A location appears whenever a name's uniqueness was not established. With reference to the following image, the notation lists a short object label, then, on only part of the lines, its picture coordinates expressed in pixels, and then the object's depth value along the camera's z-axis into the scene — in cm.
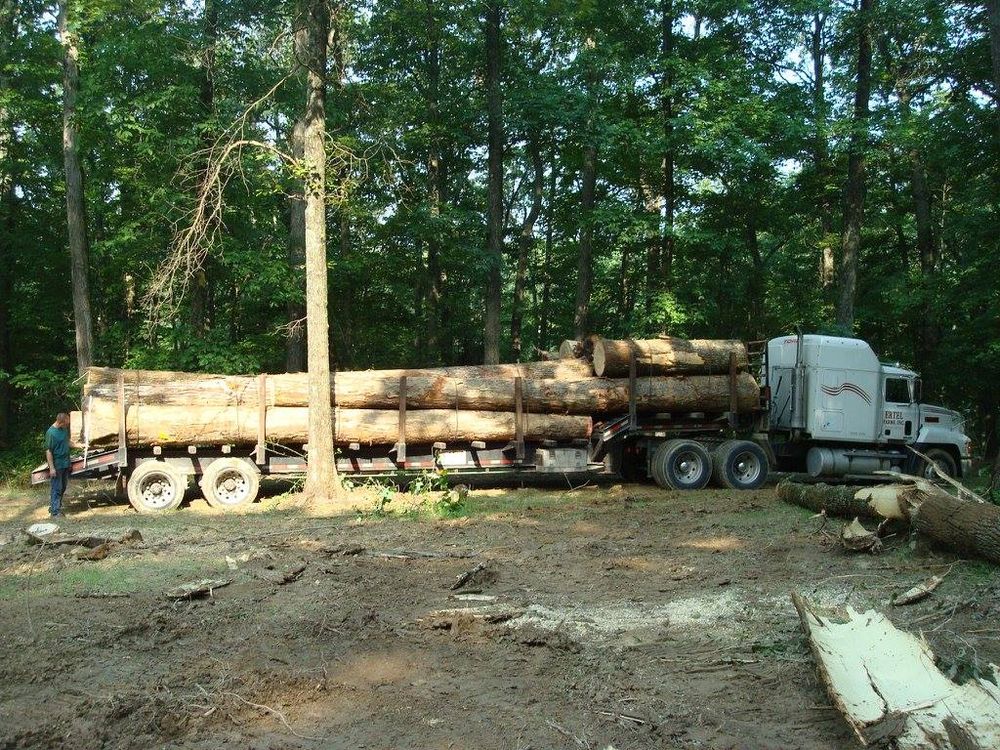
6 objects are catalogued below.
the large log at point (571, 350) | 1665
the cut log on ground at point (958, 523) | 727
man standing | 1274
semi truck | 1370
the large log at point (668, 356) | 1566
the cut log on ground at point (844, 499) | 889
